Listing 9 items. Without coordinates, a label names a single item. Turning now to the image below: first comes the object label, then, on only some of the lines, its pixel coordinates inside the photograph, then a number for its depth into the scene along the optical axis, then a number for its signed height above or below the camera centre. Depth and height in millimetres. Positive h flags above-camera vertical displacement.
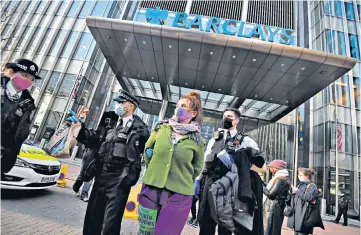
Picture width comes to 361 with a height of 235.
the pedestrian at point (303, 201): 3924 +1
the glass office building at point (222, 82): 16375 +8572
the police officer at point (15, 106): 1682 +281
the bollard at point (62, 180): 6658 -912
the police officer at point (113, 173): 2201 -109
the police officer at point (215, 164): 2389 +211
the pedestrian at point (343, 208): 12127 +76
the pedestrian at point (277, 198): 3506 -39
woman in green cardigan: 1880 +41
